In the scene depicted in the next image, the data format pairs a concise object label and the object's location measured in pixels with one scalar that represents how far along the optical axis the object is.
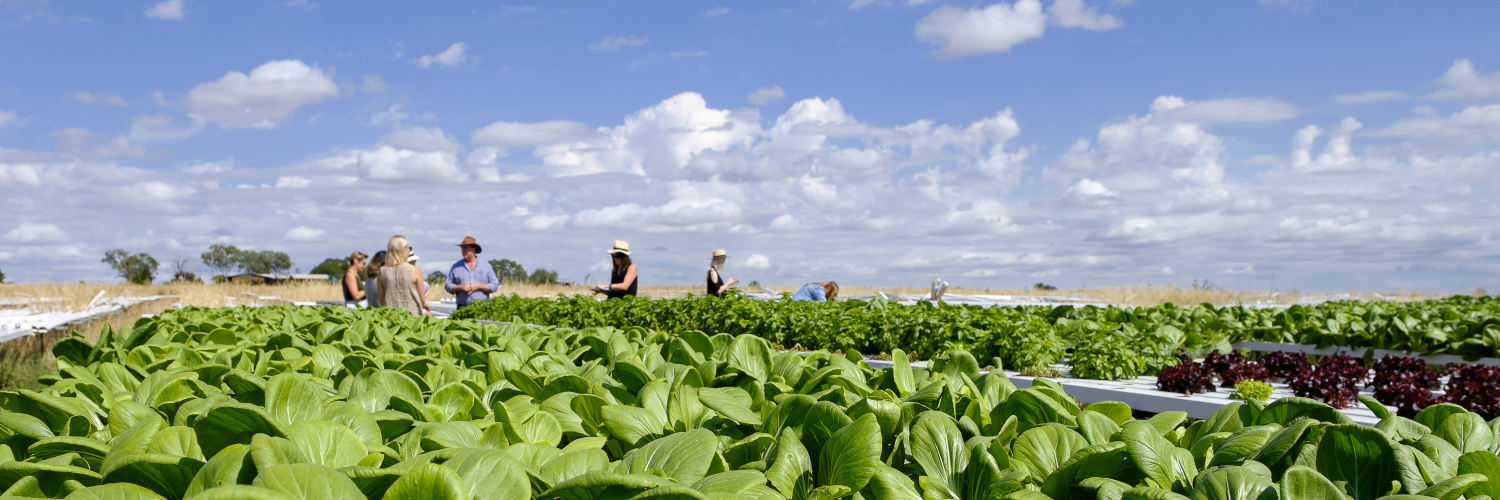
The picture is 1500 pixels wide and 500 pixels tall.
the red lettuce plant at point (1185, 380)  4.64
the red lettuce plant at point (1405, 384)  4.16
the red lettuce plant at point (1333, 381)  4.43
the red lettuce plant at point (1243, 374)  4.95
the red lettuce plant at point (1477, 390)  3.95
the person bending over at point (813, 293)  11.61
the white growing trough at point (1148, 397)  4.12
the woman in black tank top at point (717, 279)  11.40
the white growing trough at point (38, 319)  8.25
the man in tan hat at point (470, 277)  11.68
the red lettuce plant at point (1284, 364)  5.20
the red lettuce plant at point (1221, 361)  5.13
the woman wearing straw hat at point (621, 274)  11.37
